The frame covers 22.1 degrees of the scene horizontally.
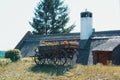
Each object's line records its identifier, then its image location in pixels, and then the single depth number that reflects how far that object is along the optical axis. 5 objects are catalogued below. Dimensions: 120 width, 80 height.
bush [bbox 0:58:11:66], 24.49
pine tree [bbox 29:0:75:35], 57.00
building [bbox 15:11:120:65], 27.42
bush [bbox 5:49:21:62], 27.75
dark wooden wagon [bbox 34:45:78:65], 22.20
